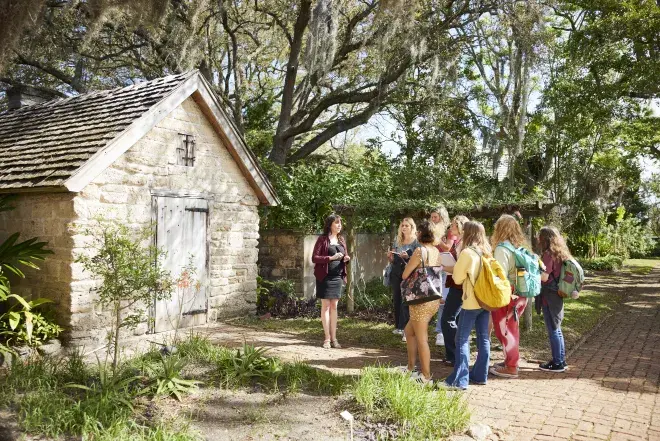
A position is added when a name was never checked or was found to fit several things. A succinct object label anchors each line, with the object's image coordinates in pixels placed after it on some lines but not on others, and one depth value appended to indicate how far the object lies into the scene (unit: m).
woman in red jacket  7.17
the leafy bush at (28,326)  6.46
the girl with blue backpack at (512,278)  6.08
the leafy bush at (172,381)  4.94
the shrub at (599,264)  21.33
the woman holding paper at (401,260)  7.70
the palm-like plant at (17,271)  6.46
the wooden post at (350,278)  10.48
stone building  7.20
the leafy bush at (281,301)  10.49
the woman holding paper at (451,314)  6.39
